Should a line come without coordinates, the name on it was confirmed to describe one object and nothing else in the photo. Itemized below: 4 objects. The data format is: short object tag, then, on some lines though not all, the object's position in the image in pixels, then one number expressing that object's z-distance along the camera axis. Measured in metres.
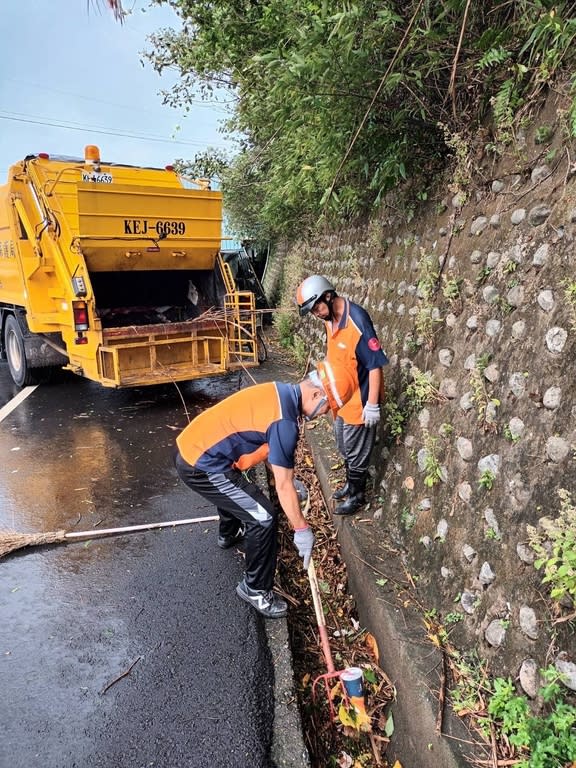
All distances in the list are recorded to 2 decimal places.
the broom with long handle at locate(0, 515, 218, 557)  3.90
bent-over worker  2.89
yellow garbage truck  6.39
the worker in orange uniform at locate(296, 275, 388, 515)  3.55
